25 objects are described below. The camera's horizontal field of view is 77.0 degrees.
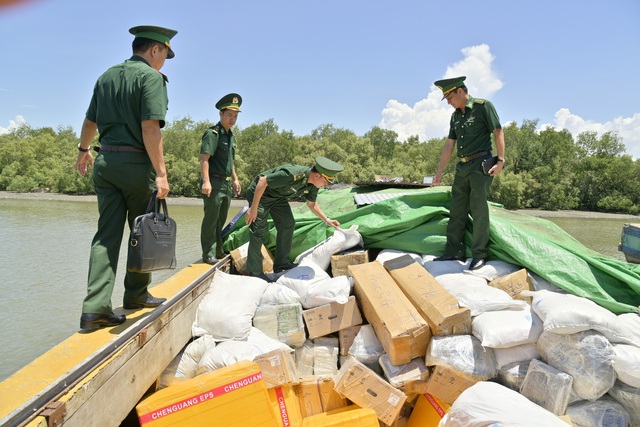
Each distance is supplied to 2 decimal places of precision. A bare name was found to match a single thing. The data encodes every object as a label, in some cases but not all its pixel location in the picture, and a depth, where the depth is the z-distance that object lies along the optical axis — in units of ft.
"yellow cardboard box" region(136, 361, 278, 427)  5.73
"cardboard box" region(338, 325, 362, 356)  8.46
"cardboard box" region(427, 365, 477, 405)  6.90
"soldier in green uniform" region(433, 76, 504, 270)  10.19
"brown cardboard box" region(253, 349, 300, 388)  6.79
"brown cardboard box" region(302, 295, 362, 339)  8.47
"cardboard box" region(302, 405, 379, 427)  6.44
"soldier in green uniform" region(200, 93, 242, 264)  11.32
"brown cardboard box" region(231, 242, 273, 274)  11.41
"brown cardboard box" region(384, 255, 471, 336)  7.39
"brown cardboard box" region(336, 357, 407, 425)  6.89
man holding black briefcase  6.29
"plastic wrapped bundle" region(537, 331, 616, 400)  6.39
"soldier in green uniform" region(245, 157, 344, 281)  9.94
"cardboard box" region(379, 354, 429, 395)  7.16
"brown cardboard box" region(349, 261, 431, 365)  7.28
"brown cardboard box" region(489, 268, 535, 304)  9.15
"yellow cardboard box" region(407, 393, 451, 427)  6.82
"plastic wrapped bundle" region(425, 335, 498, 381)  6.93
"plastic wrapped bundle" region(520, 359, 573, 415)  6.32
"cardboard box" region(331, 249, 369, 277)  10.87
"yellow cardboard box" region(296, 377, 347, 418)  7.23
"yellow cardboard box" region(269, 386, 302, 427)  6.75
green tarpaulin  9.09
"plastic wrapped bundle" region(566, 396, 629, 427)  6.36
